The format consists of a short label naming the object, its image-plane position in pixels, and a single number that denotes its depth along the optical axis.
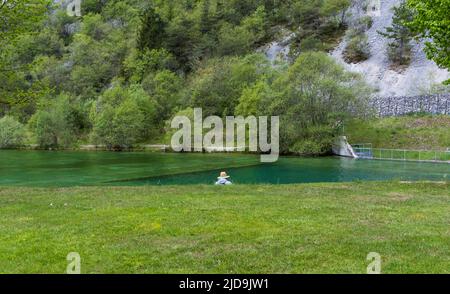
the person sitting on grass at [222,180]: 24.73
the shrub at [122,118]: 79.88
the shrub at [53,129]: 84.69
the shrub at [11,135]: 85.81
